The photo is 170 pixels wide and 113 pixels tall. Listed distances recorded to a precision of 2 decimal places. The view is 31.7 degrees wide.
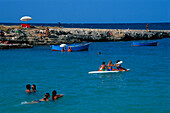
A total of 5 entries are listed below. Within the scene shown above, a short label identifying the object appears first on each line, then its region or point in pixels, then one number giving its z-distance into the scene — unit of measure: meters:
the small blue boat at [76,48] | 56.25
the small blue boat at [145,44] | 69.09
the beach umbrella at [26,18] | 72.93
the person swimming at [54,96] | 21.05
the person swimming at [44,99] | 20.56
